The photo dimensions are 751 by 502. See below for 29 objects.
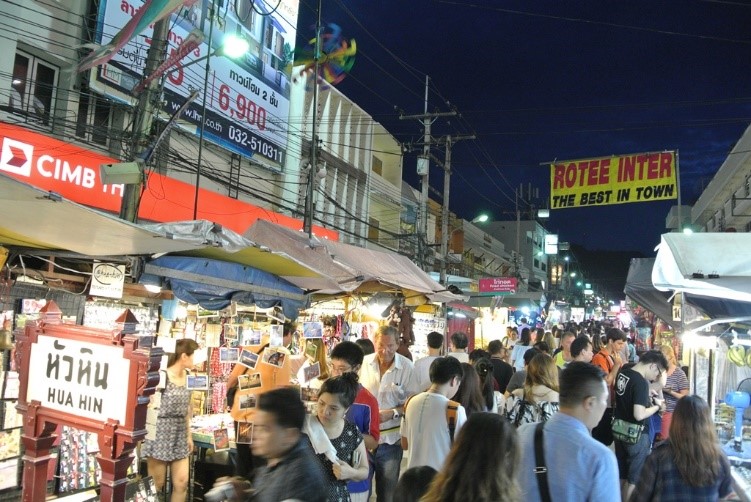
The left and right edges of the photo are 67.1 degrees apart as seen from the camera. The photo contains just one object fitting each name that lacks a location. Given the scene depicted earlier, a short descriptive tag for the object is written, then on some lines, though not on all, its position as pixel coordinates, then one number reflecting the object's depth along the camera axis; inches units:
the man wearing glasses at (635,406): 244.8
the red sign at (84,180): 379.9
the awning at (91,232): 149.0
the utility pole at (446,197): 842.2
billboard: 485.4
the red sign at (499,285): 834.8
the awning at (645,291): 306.3
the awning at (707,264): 172.7
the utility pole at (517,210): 1354.1
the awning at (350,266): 337.7
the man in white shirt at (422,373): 266.8
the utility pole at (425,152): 891.2
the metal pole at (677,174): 602.8
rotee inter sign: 610.2
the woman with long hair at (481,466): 92.7
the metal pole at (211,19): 382.5
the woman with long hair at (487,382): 276.5
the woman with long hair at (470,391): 227.0
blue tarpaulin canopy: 236.7
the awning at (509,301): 924.0
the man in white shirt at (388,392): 228.9
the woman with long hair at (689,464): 148.8
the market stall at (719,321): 175.0
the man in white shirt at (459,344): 316.8
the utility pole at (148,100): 313.0
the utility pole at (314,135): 539.5
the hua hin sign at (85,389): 130.9
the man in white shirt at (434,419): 181.3
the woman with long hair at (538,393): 225.5
